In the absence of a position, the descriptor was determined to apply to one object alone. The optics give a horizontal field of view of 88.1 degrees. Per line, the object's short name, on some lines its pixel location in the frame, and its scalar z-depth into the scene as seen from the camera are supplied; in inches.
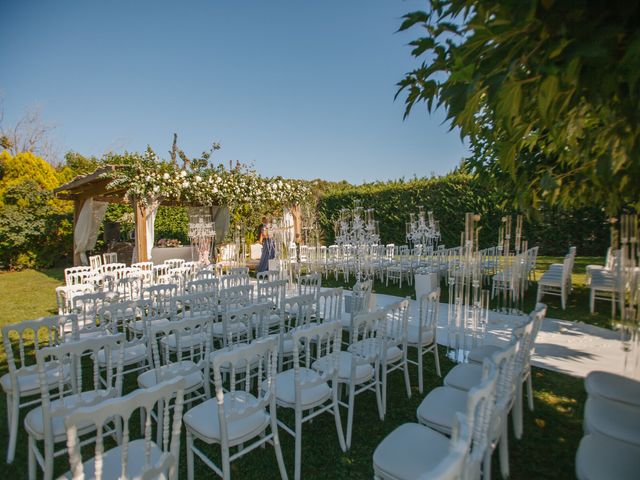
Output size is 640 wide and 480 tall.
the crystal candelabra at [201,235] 382.9
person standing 380.2
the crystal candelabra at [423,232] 340.6
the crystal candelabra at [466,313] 163.8
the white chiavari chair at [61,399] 74.4
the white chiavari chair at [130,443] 52.6
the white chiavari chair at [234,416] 76.0
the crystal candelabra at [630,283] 98.6
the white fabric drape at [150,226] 354.4
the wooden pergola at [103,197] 344.5
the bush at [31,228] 466.4
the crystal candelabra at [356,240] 260.3
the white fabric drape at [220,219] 458.9
